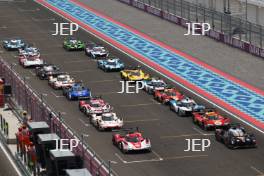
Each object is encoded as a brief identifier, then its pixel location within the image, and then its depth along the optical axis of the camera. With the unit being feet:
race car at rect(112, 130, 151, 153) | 219.20
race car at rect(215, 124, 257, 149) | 222.07
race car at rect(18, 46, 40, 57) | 329.31
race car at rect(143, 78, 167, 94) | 276.62
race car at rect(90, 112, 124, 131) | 239.91
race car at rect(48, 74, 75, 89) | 286.66
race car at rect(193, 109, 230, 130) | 237.86
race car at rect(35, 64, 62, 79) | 297.12
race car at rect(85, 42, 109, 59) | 332.39
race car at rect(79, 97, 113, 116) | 251.80
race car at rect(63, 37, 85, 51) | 347.36
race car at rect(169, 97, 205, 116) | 252.21
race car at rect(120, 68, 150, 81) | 293.43
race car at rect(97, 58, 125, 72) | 311.47
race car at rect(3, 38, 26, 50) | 351.34
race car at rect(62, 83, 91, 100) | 273.33
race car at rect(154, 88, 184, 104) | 264.31
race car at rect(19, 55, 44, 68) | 320.09
